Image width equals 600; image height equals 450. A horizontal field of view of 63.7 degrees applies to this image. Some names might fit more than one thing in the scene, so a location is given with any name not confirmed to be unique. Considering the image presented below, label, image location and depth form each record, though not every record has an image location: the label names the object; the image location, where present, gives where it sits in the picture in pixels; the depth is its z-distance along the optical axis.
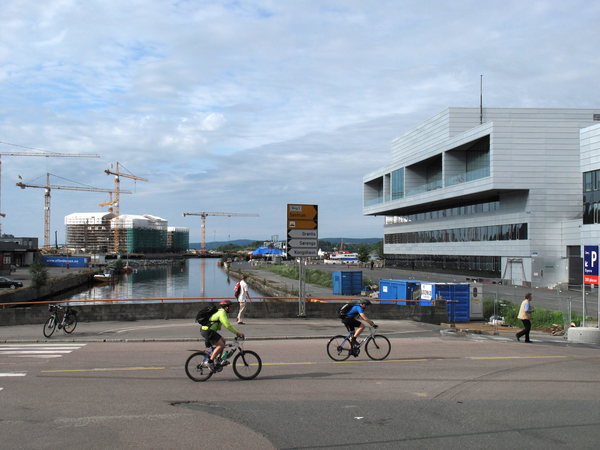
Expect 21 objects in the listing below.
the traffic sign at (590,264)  16.97
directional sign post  20.89
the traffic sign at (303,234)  21.02
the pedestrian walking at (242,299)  19.37
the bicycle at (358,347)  12.06
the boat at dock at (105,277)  87.13
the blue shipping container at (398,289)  27.50
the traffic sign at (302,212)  21.14
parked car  48.97
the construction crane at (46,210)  197.41
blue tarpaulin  177.12
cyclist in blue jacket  11.83
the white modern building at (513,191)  44.75
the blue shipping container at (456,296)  24.06
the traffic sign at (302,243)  20.91
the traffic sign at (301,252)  20.80
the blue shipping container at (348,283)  39.38
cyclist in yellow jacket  9.55
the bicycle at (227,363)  9.67
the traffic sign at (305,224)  21.20
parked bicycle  17.00
